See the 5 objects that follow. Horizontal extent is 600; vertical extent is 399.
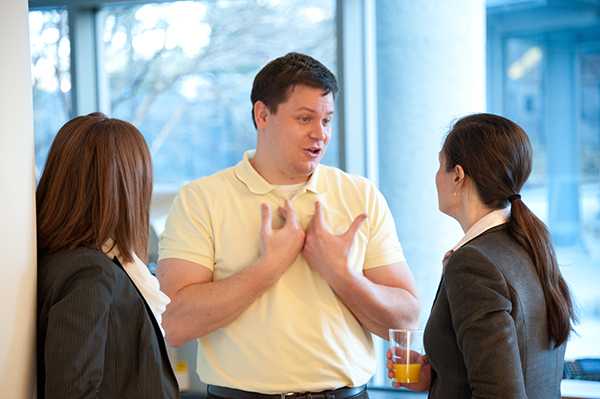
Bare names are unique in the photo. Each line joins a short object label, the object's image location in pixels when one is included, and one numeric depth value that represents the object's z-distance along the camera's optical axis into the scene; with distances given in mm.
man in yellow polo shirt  3143
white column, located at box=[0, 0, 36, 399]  2769
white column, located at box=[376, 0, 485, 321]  4674
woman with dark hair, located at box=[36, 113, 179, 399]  2785
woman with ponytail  2820
